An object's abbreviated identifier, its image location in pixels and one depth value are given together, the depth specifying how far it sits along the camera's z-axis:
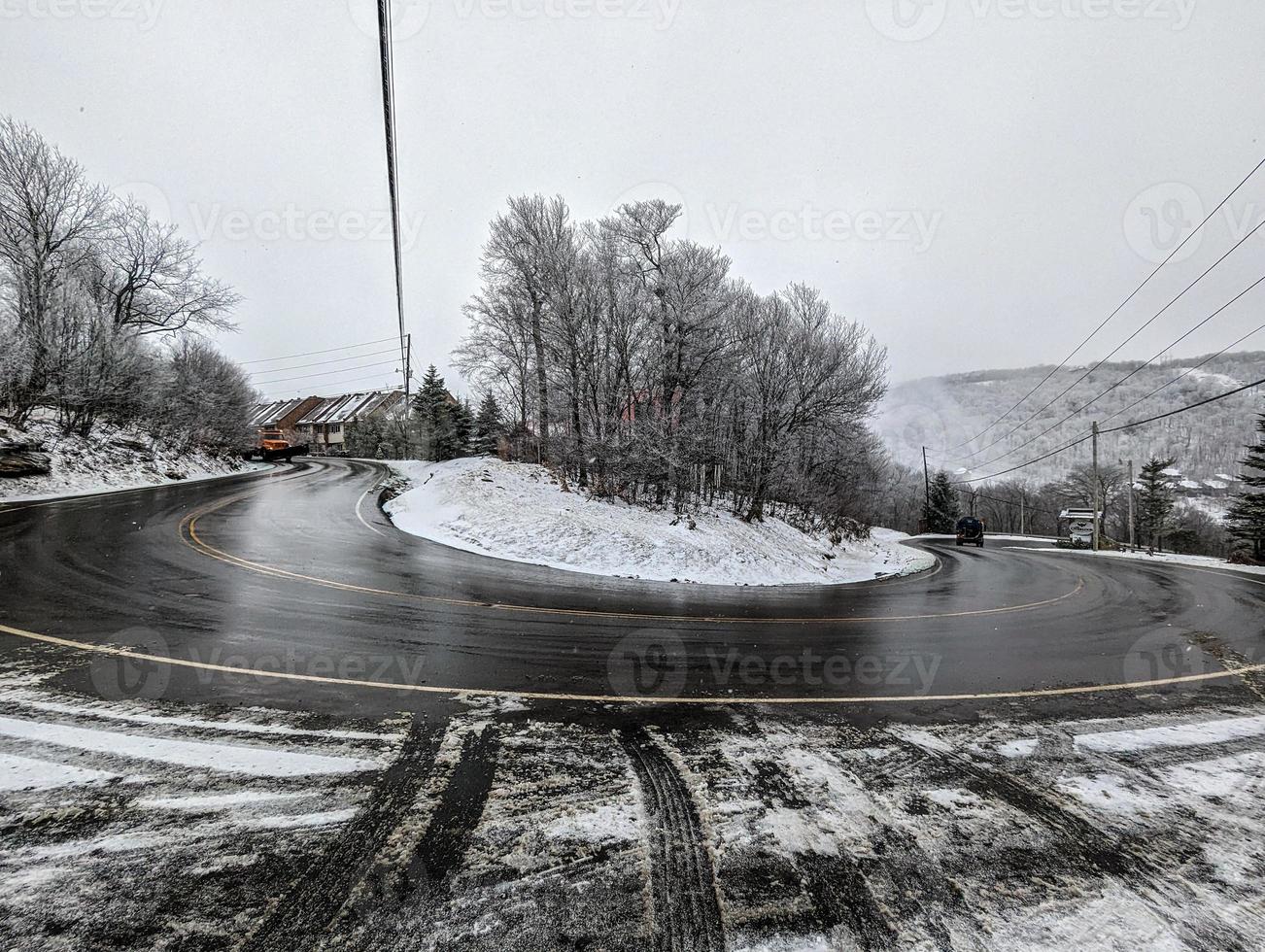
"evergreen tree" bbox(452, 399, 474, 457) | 29.89
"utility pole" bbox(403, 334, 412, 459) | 32.44
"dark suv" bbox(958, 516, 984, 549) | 35.03
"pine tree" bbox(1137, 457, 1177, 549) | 48.53
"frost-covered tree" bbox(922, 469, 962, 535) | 52.34
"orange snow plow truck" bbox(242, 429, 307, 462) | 36.53
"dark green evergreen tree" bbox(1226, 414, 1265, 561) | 28.58
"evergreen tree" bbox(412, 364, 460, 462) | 29.97
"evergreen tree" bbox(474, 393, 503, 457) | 26.47
